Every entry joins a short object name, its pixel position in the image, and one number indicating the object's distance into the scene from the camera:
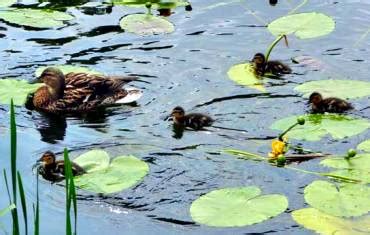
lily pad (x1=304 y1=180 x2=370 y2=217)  12.70
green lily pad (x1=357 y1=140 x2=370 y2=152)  14.55
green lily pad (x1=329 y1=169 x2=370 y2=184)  13.59
